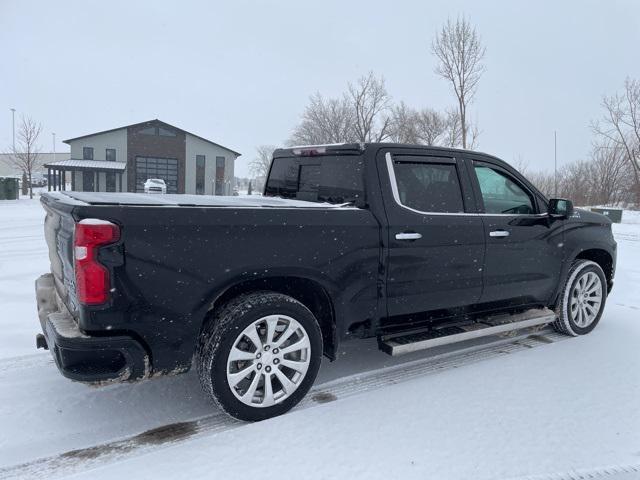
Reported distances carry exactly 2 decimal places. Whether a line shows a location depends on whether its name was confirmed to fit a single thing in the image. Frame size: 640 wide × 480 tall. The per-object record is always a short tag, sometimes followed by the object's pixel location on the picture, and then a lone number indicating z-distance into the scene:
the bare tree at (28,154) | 38.24
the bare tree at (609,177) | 37.47
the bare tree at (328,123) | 42.12
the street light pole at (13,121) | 44.00
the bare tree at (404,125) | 38.75
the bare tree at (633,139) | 32.25
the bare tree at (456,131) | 26.94
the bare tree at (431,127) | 41.06
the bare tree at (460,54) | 22.45
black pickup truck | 2.81
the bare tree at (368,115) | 38.84
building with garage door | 44.94
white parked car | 34.59
